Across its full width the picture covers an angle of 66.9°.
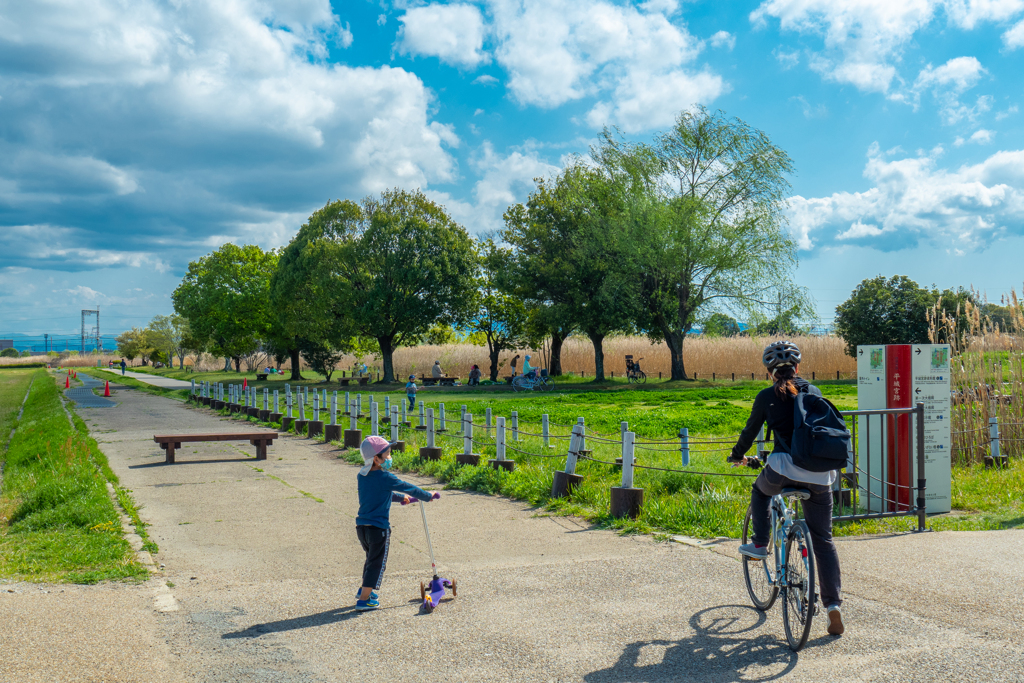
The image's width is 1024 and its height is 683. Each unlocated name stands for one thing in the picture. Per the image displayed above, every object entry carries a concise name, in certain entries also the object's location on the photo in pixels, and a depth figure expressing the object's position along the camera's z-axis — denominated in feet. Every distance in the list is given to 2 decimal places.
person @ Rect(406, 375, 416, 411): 74.84
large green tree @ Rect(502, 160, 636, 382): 119.65
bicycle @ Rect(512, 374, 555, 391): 108.37
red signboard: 26.68
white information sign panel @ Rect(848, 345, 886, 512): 26.76
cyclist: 14.67
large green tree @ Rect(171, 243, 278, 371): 175.11
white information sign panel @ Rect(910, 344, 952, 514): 26.73
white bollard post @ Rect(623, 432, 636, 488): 27.17
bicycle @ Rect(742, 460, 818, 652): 14.17
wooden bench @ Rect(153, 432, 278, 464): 46.83
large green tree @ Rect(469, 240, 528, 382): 149.18
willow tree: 115.65
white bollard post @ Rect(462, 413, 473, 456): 39.99
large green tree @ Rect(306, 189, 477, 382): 133.80
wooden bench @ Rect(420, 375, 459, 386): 137.18
